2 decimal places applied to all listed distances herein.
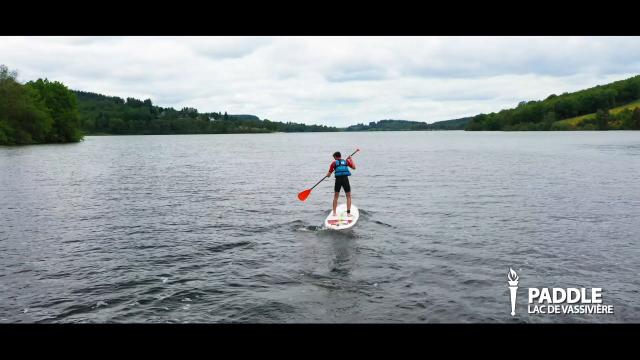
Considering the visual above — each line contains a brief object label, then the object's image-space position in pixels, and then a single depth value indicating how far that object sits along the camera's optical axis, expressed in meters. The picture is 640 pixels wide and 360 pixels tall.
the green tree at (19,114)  97.81
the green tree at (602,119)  185.25
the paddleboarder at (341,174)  21.86
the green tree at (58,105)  115.12
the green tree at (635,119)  171.25
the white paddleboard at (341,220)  20.72
